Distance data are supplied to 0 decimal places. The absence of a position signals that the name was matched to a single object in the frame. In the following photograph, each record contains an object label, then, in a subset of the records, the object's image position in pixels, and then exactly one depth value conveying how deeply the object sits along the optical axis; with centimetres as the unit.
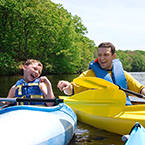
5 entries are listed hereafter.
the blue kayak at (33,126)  162
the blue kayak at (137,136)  193
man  305
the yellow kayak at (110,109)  270
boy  252
